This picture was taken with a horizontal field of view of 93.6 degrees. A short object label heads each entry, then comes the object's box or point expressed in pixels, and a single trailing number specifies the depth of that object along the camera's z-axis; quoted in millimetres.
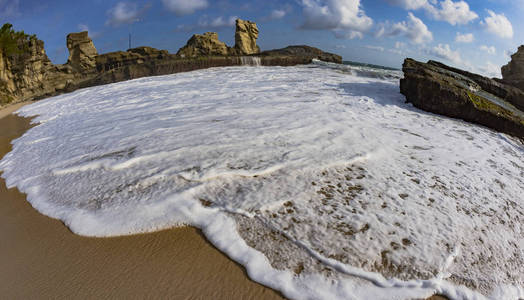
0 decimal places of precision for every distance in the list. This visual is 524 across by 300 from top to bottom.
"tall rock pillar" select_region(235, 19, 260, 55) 31766
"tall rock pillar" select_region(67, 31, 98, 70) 31438
